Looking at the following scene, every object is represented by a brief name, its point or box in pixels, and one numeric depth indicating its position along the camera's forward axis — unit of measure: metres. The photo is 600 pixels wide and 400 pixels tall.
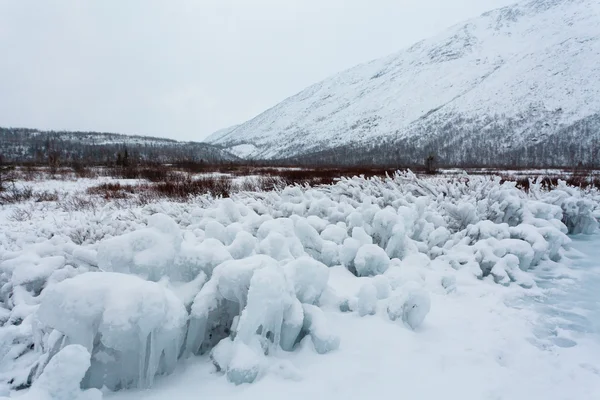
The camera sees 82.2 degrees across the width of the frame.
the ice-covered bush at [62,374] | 1.76
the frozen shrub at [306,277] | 3.21
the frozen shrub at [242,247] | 3.52
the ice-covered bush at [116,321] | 1.96
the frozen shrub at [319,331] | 2.89
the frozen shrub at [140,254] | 2.63
